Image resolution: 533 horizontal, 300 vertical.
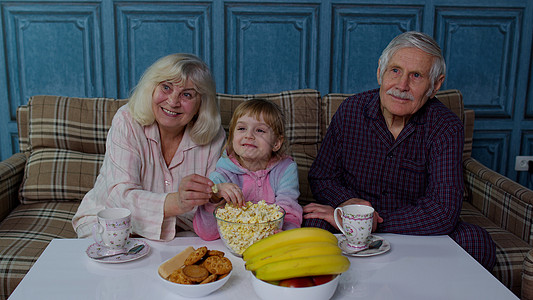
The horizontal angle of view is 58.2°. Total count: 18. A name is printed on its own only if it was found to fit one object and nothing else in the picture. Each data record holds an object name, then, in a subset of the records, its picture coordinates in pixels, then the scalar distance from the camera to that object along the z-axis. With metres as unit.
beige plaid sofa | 2.09
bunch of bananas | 1.00
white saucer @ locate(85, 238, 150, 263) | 1.23
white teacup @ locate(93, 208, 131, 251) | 1.24
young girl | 1.67
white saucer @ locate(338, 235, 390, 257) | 1.29
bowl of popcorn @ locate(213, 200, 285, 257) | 1.23
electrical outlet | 3.20
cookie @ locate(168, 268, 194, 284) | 1.05
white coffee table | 1.08
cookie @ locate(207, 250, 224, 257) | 1.17
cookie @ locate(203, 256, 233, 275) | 1.09
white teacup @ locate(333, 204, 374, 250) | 1.30
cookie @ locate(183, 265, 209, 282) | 1.06
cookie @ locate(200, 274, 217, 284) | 1.06
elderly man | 1.69
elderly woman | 1.64
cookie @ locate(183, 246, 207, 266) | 1.12
